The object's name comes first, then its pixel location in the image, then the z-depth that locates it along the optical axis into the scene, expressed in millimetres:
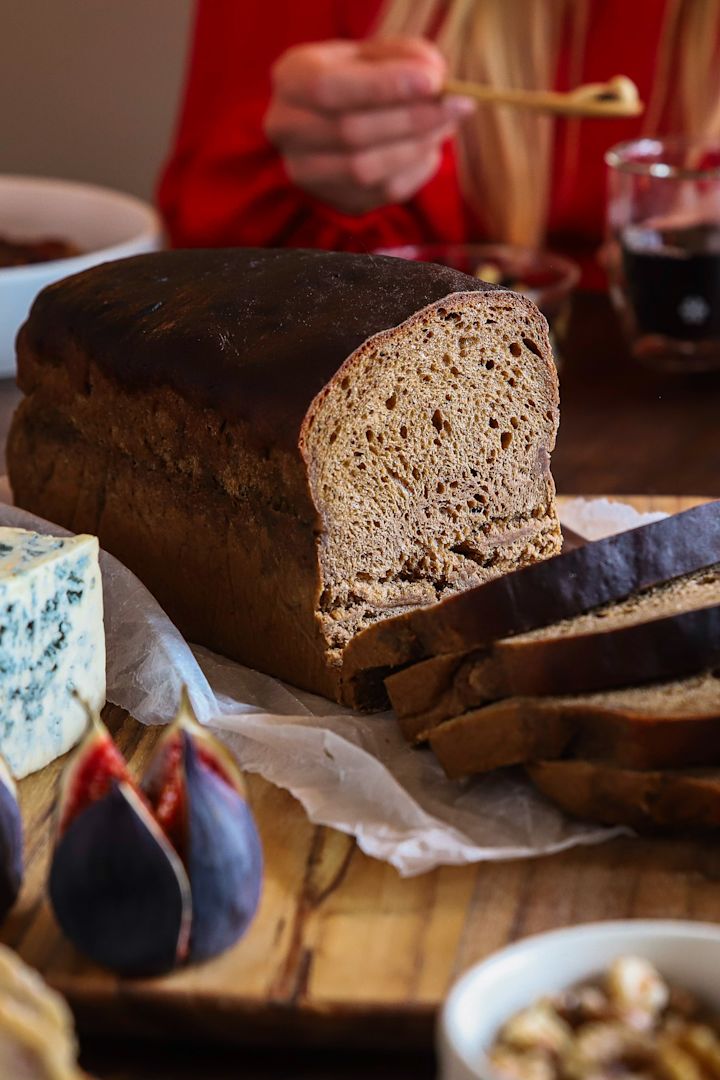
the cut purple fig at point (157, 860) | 471
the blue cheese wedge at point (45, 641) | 555
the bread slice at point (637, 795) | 520
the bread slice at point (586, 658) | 541
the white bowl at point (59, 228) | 818
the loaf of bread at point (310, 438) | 593
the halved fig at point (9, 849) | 499
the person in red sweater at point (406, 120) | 960
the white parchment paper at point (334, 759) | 530
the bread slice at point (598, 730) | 522
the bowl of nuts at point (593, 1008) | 423
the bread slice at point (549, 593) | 554
